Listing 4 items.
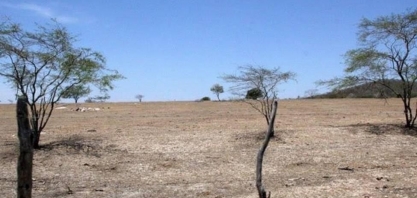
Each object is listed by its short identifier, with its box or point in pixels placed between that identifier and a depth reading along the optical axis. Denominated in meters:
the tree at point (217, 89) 81.16
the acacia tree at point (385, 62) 20.36
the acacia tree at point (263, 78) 18.59
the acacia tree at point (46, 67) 14.96
